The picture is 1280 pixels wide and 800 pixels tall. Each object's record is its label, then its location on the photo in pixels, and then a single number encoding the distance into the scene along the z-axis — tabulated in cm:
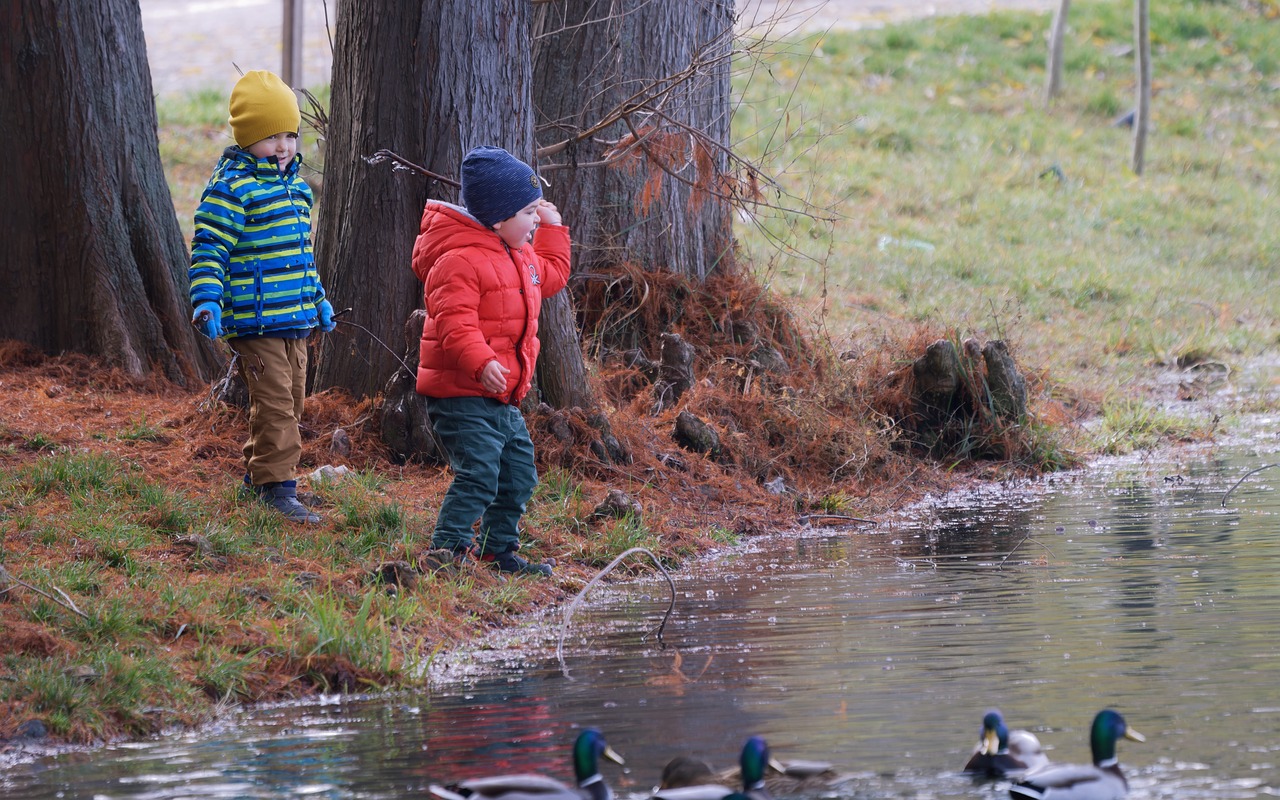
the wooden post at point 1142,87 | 4297
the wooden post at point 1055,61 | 4803
